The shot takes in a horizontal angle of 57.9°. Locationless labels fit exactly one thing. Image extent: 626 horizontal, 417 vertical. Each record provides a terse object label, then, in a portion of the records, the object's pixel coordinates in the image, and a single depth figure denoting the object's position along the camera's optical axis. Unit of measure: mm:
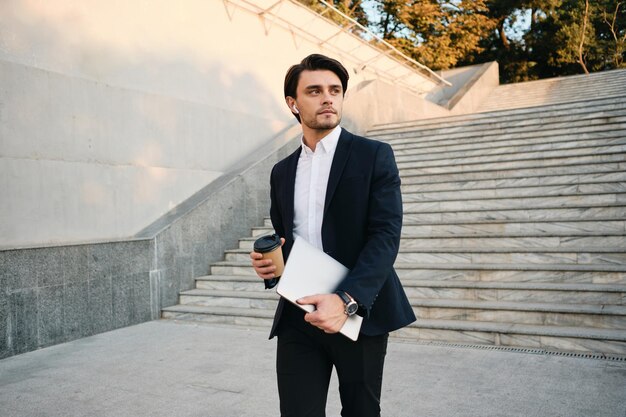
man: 2055
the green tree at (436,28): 22531
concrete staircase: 5371
